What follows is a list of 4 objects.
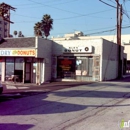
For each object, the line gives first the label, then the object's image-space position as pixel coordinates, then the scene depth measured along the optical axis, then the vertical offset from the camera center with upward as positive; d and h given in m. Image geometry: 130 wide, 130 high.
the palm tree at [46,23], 55.34 +10.46
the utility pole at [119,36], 27.60 +3.82
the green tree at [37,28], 55.98 +9.46
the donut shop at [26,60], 23.27 +0.82
